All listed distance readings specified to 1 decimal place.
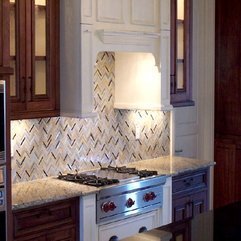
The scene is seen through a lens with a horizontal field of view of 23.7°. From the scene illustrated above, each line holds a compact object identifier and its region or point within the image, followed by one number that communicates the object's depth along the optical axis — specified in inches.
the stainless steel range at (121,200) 155.3
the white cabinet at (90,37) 161.8
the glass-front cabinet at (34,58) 151.6
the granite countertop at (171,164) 183.4
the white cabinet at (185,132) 221.6
